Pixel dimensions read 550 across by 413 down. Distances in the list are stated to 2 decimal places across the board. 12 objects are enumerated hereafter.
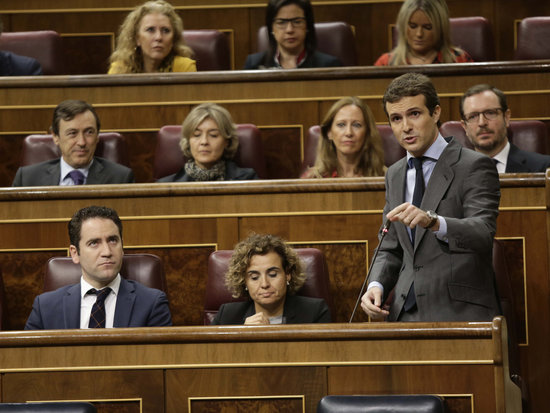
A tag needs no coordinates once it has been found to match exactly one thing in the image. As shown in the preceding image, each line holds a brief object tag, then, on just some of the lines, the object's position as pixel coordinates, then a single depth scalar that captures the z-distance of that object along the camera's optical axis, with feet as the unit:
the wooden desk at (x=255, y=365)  44.09
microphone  44.51
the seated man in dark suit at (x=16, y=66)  51.14
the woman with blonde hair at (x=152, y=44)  50.74
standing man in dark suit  44.68
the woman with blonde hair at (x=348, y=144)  48.48
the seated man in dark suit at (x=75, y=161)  48.92
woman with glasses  51.01
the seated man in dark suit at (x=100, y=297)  46.28
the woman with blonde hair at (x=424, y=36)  50.31
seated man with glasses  48.06
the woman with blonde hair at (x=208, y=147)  48.82
